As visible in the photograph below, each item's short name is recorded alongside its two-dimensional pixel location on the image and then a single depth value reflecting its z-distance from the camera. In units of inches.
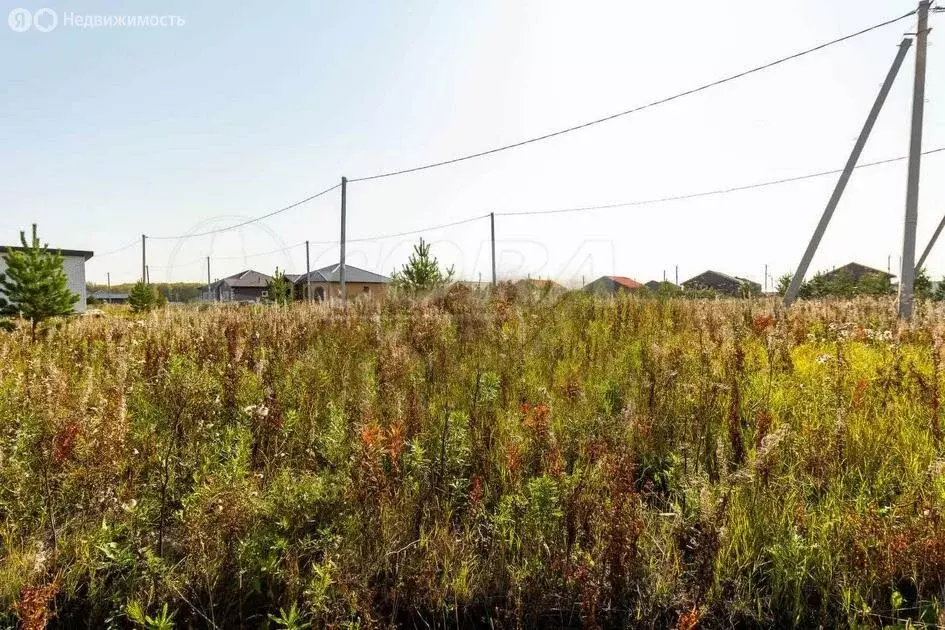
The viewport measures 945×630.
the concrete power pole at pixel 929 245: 524.4
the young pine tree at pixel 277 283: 1185.4
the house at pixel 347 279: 2017.0
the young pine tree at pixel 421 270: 1004.4
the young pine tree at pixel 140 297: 1336.1
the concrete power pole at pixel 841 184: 361.7
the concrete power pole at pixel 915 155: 330.6
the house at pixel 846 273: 1612.7
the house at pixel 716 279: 2791.8
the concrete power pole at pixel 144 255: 1578.5
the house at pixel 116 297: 3176.2
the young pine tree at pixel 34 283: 642.8
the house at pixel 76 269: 1478.8
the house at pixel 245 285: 2613.2
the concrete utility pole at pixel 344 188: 798.4
